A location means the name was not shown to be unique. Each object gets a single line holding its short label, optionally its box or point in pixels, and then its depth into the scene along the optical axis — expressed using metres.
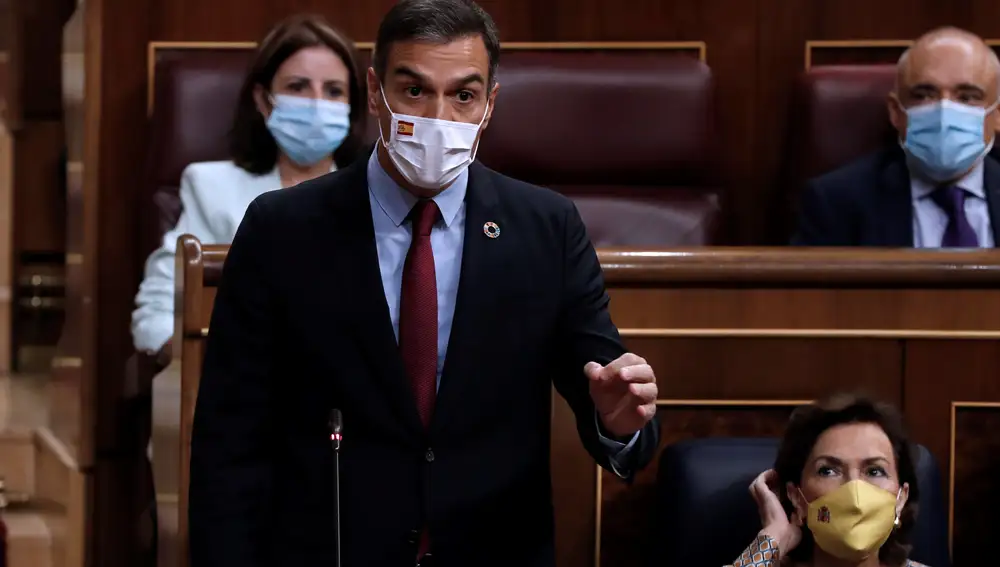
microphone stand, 14.00
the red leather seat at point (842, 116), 15.85
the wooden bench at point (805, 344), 14.79
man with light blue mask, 15.44
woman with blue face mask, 15.39
